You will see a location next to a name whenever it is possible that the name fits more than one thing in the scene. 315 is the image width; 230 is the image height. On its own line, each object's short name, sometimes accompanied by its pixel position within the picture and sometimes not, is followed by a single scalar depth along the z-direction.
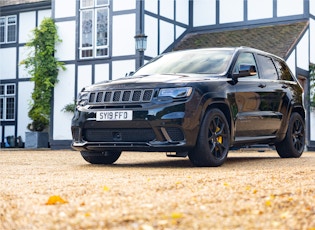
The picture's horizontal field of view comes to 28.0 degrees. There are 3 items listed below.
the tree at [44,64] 20.30
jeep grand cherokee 7.21
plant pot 21.25
